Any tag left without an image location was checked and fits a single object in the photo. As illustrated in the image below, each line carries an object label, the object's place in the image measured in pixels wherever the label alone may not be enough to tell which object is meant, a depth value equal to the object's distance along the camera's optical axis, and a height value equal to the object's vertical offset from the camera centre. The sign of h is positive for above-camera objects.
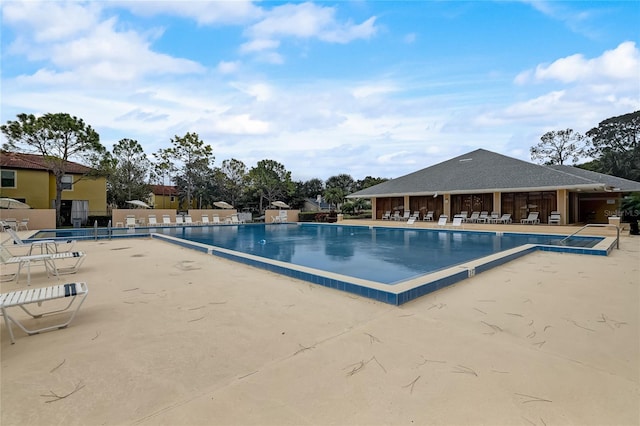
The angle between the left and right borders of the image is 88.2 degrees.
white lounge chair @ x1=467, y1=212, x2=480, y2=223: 19.73 -0.49
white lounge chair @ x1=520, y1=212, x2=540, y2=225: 17.89 -0.62
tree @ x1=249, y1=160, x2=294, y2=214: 31.06 +2.80
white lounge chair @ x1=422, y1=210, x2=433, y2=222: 21.66 -0.46
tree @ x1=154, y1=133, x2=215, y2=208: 27.80 +4.61
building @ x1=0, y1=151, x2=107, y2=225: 21.20 +1.67
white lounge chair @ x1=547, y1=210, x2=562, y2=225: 17.11 -0.49
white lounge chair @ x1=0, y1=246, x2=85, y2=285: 5.29 -1.00
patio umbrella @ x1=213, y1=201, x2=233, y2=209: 25.47 +0.39
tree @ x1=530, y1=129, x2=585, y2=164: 38.12 +7.33
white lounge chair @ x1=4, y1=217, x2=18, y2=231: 15.89 -0.54
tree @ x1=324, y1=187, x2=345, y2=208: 33.88 +1.49
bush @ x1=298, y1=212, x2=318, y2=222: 26.56 -0.51
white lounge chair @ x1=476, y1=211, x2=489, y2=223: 19.42 -0.48
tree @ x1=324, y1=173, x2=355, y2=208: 41.98 +3.55
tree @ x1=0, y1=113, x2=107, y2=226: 18.02 +4.11
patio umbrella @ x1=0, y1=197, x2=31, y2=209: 15.78 +0.34
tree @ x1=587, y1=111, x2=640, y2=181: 34.72 +7.37
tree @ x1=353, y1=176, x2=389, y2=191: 40.50 +3.40
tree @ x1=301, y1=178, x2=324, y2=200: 43.08 +2.96
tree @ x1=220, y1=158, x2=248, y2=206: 31.52 +3.07
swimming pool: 5.23 -1.29
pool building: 17.64 +1.05
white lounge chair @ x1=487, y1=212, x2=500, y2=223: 19.16 -0.48
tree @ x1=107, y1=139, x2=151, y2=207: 28.84 +3.24
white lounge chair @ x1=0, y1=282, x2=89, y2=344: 3.09 -0.86
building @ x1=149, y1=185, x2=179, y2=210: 34.75 +1.22
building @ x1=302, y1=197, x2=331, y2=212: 40.53 +0.59
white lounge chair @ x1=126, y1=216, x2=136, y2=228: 19.42 -0.68
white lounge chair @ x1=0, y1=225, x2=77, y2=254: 7.37 -1.14
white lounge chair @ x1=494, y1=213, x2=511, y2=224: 18.92 -0.59
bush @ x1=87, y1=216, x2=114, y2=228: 21.43 -0.63
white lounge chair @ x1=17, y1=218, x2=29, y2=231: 16.73 -0.71
